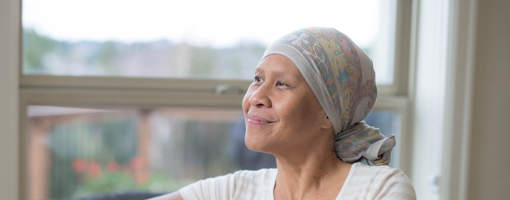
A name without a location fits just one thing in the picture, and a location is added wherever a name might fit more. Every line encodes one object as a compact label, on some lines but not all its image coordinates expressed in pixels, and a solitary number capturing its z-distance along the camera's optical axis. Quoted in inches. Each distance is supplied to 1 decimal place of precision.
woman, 44.8
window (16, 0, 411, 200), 70.9
